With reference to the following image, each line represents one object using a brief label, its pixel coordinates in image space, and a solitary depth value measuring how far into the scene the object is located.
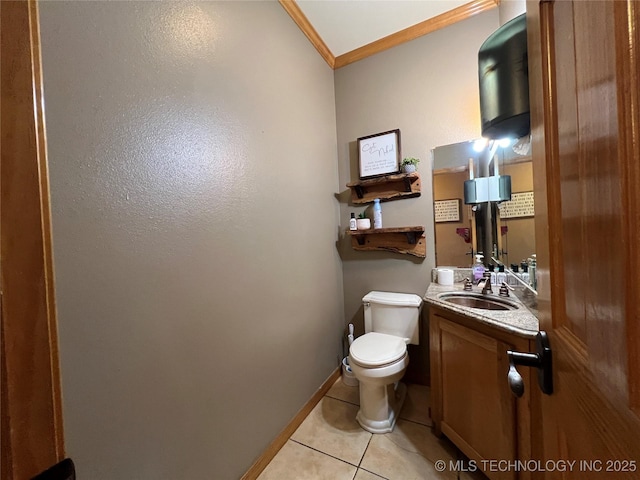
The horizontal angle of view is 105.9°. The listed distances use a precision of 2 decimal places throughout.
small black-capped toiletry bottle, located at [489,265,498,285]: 1.60
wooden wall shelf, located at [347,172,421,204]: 1.93
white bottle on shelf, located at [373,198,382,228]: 2.02
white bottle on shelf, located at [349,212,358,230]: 2.06
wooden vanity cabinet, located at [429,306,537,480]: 0.98
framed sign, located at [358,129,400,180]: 1.99
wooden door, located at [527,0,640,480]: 0.28
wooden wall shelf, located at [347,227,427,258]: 1.93
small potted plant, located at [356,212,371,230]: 2.04
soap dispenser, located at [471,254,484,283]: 1.70
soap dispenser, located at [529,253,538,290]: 1.34
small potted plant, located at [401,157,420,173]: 1.89
